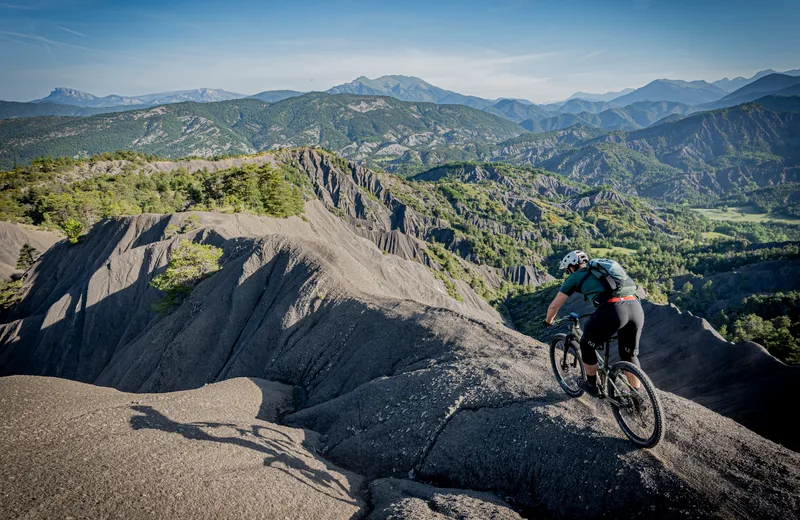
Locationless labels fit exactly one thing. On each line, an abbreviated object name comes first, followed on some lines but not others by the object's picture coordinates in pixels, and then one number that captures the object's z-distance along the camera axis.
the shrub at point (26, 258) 55.76
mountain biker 7.61
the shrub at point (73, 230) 48.52
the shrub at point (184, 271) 27.86
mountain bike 6.93
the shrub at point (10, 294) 45.62
